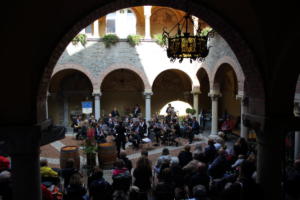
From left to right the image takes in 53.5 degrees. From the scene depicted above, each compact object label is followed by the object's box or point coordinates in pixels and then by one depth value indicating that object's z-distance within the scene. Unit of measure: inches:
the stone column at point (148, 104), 739.4
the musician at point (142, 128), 577.7
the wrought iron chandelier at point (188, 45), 240.1
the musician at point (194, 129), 608.7
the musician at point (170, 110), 731.7
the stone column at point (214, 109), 647.6
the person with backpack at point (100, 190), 216.4
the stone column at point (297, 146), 391.5
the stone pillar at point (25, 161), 167.9
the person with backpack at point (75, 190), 209.2
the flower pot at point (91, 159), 398.9
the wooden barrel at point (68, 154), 384.8
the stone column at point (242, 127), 471.5
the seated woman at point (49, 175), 250.8
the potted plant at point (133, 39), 727.7
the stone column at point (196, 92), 751.1
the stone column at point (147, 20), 722.6
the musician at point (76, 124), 677.0
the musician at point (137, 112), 759.2
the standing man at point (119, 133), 492.1
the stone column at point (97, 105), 724.7
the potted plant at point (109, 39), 723.4
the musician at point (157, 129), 588.1
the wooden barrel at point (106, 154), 410.9
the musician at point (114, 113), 762.8
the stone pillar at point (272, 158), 201.5
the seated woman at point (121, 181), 229.7
